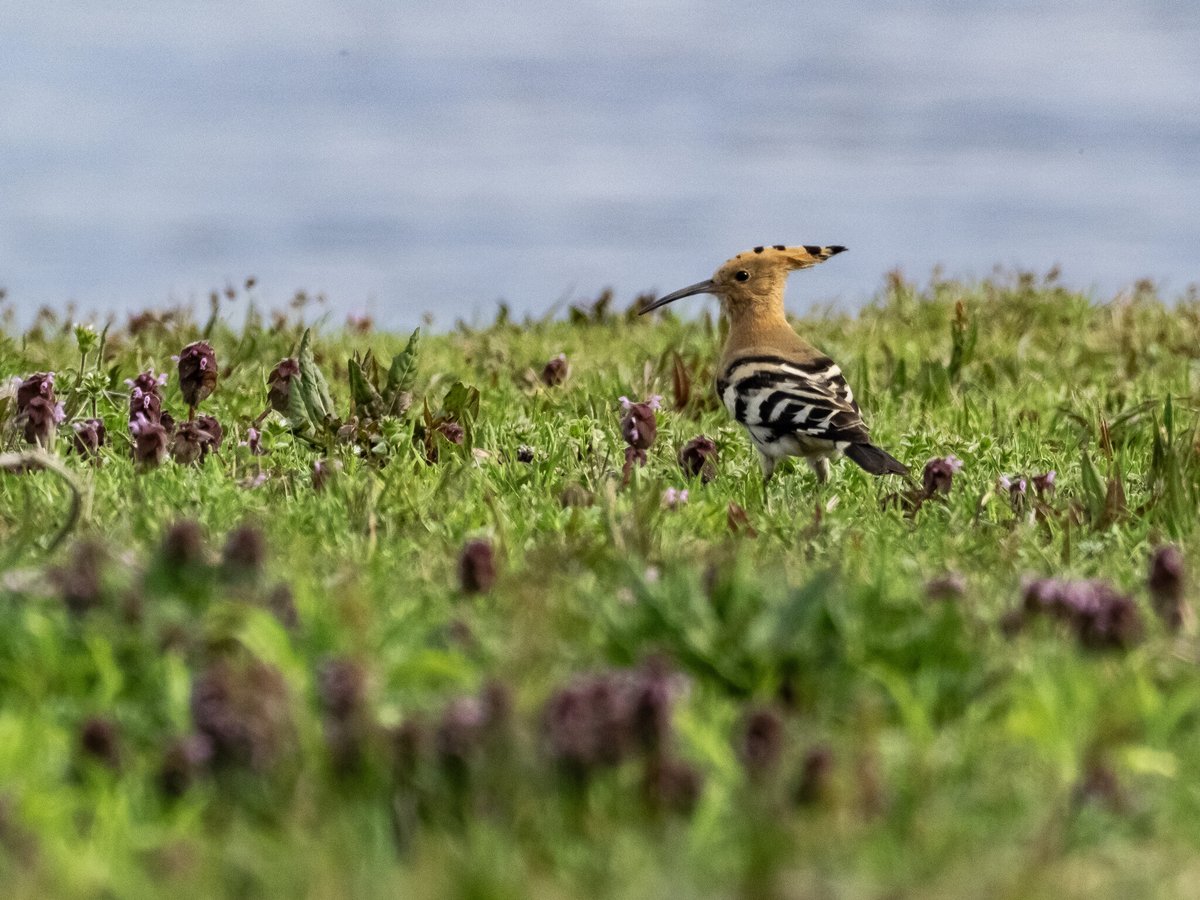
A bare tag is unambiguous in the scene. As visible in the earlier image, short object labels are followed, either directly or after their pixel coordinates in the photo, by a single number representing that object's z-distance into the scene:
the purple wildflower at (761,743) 5.45
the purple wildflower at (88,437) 12.53
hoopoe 12.81
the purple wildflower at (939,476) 11.18
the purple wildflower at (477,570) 7.70
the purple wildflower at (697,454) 12.17
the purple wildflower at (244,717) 5.30
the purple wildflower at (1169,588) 7.18
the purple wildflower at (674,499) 10.75
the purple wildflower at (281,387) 12.93
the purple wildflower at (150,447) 11.05
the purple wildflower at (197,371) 12.77
